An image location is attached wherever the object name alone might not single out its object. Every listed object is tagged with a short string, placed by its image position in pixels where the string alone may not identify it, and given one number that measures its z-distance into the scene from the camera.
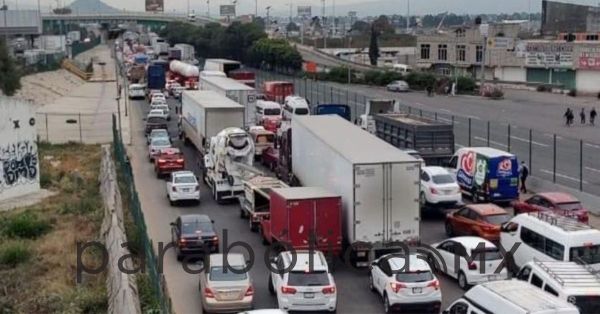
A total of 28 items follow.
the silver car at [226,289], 18.34
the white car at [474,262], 20.33
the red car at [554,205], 25.57
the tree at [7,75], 74.88
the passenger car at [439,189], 28.50
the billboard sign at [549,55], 78.06
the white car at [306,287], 18.28
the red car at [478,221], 24.14
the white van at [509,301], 14.52
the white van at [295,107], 50.72
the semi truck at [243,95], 46.31
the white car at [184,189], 30.95
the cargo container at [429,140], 34.34
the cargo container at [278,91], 62.66
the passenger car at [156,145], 40.53
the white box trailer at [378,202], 22.02
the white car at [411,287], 18.53
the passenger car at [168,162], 36.97
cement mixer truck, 31.25
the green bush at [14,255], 23.48
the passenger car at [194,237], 23.05
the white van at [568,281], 16.58
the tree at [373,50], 121.25
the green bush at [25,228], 26.86
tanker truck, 75.81
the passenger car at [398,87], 81.31
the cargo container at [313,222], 22.19
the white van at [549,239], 20.02
